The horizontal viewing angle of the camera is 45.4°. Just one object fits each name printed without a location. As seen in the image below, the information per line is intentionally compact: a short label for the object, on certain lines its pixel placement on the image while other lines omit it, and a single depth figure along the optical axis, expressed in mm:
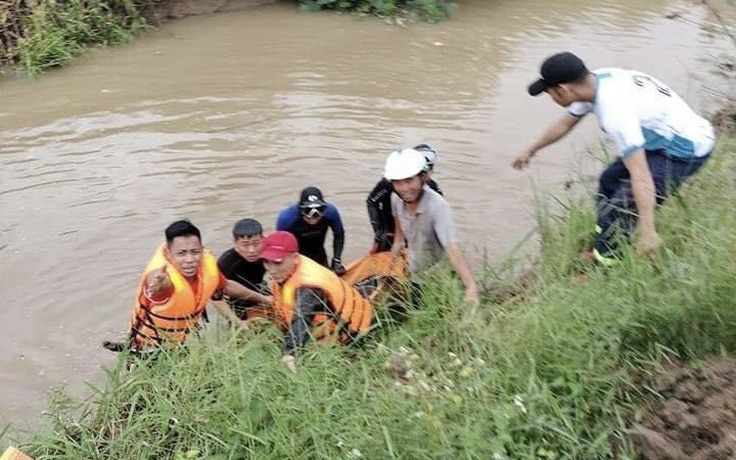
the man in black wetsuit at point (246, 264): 4926
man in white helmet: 4676
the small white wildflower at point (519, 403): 3283
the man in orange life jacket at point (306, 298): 4242
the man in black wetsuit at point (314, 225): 5262
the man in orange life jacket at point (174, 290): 4434
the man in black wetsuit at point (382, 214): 5328
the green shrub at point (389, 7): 11805
